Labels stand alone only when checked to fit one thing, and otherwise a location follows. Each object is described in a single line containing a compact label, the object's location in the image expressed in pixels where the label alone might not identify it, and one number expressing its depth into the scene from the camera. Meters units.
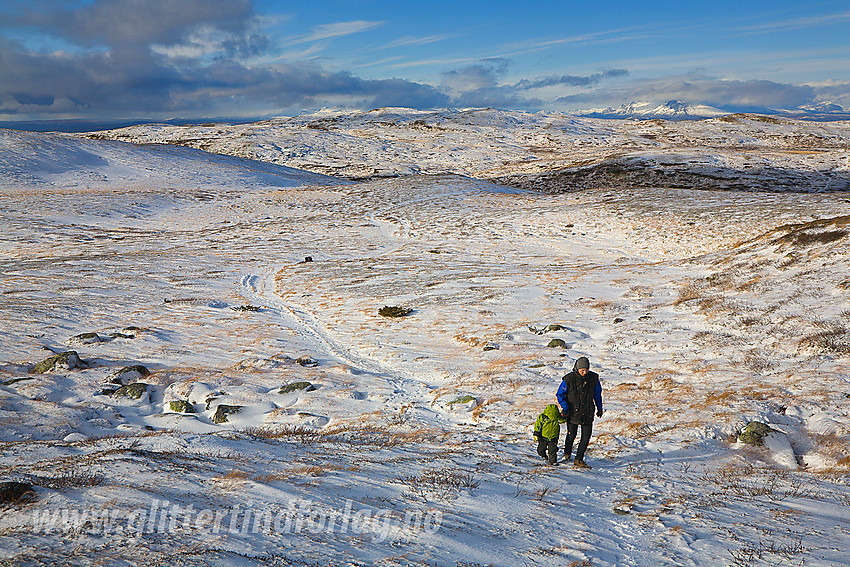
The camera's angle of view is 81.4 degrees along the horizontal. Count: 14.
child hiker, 8.50
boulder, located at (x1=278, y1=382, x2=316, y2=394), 12.40
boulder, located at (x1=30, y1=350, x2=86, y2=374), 12.64
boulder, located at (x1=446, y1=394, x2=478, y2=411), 11.62
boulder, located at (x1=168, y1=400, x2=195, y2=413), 11.31
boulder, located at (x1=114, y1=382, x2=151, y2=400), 11.69
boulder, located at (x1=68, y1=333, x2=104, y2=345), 15.09
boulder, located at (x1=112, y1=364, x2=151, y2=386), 12.44
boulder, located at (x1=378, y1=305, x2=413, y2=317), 19.41
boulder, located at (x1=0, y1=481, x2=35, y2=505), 5.19
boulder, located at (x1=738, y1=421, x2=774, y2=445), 8.98
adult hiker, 8.45
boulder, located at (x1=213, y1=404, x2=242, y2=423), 10.98
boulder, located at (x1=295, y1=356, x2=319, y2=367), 14.50
